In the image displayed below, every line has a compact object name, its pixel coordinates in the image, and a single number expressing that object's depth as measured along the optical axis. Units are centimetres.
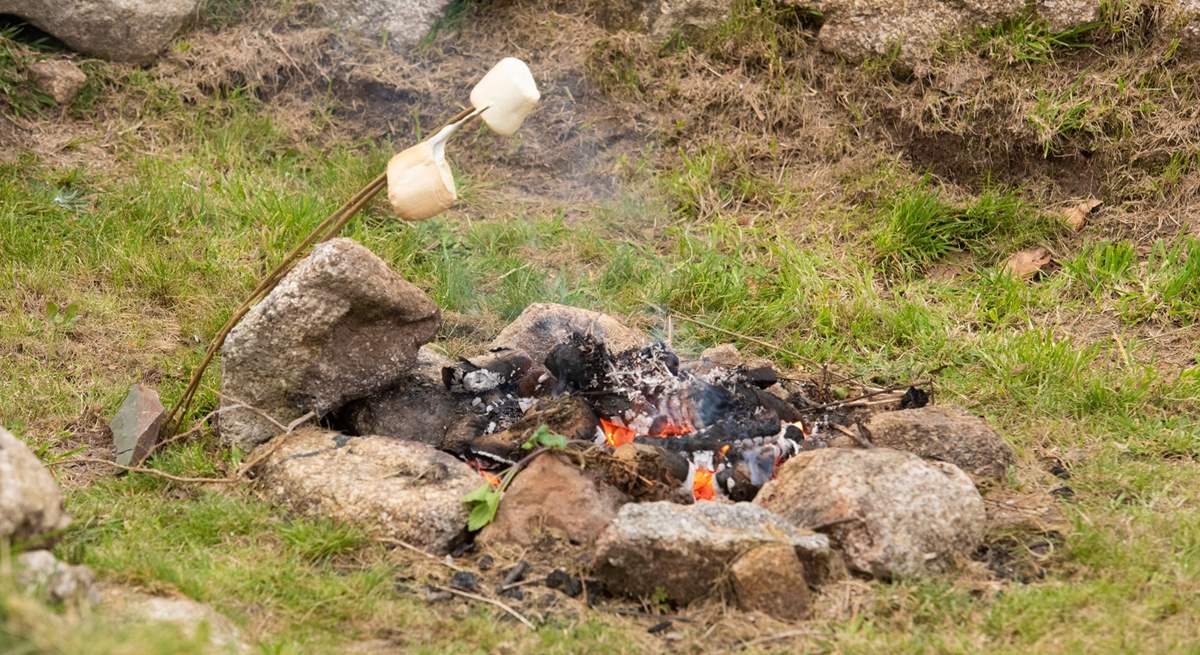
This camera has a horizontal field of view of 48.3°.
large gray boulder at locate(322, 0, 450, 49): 802
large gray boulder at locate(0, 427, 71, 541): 325
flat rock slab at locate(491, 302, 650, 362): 562
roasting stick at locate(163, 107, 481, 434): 458
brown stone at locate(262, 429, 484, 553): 432
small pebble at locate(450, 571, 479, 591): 409
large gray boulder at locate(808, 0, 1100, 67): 694
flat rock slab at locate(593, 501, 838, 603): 391
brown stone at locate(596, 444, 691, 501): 449
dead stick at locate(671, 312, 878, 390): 575
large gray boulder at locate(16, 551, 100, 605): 318
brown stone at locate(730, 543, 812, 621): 388
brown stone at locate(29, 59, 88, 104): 732
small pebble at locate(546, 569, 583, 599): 406
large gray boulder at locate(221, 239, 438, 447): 465
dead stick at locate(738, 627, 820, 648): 379
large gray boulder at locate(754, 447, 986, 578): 412
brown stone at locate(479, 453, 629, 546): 433
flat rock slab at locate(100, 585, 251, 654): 354
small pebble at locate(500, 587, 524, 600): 406
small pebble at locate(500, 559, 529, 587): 412
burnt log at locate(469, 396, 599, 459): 477
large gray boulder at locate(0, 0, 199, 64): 737
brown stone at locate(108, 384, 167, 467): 494
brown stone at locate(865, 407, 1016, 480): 473
